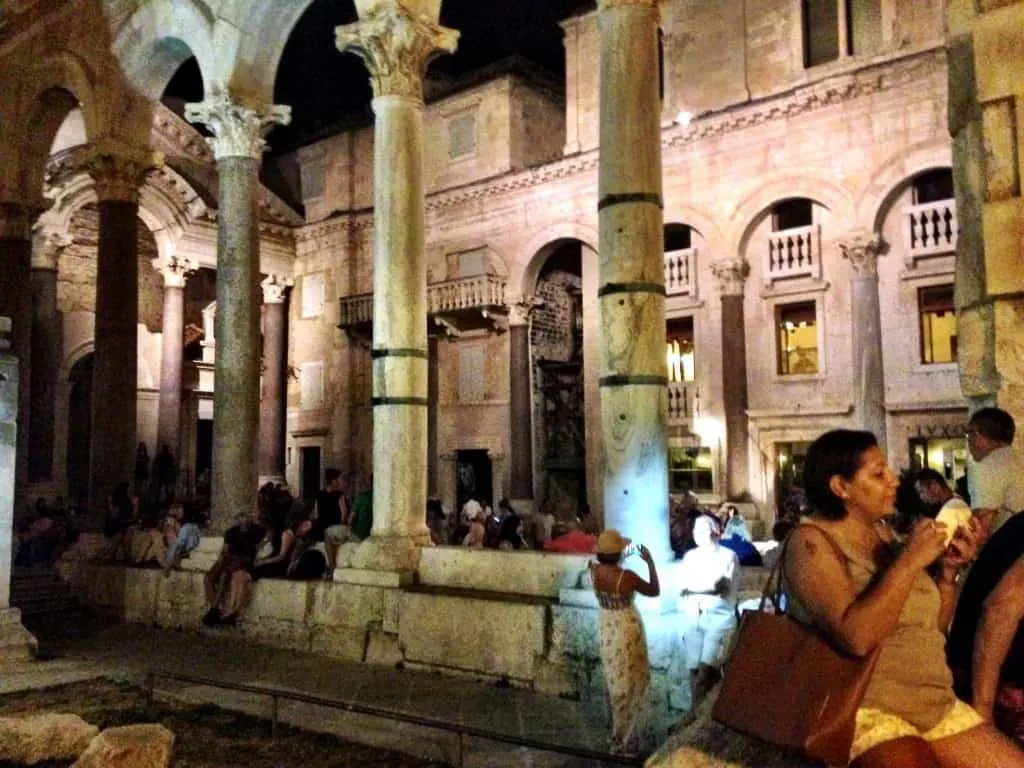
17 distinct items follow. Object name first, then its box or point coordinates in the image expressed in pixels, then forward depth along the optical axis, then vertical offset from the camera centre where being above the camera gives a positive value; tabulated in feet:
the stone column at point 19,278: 48.21 +9.48
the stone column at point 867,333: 55.88 +6.65
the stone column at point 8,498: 27.68 -1.50
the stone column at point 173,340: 73.77 +9.02
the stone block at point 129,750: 14.94 -5.13
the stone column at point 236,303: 37.40 +6.20
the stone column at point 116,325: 44.06 +6.26
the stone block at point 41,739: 17.11 -5.64
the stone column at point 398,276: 30.63 +6.00
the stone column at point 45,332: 65.72 +8.95
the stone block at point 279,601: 31.63 -5.60
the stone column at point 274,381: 77.56 +6.02
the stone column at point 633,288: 24.71 +4.32
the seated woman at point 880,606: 8.04 -1.54
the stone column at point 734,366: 61.26 +5.14
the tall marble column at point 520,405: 71.72 +3.04
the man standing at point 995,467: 12.64 -0.47
